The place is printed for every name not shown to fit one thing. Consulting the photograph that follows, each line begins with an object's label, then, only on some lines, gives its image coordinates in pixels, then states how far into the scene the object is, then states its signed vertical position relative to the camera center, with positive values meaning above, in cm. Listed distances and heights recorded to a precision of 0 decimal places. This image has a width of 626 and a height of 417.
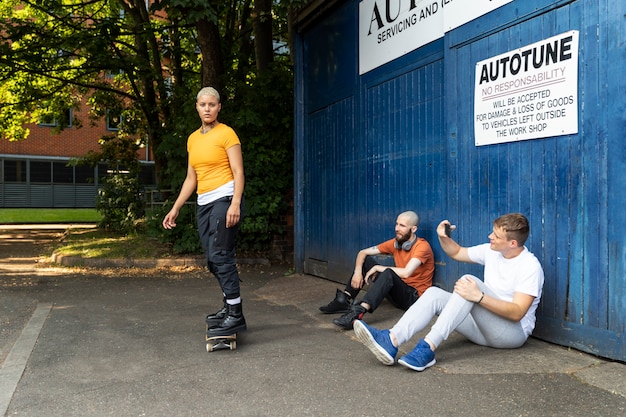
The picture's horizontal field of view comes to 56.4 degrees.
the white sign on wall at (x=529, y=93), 418 +79
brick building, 3216 +146
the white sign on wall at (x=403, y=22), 525 +173
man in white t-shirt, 372 -75
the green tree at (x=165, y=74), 966 +291
